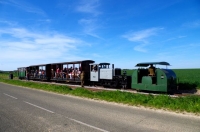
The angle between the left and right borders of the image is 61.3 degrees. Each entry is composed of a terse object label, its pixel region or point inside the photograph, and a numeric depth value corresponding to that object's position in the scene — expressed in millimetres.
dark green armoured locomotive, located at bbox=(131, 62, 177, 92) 12805
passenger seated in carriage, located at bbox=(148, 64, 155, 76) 13812
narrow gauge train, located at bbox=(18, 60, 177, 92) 13219
